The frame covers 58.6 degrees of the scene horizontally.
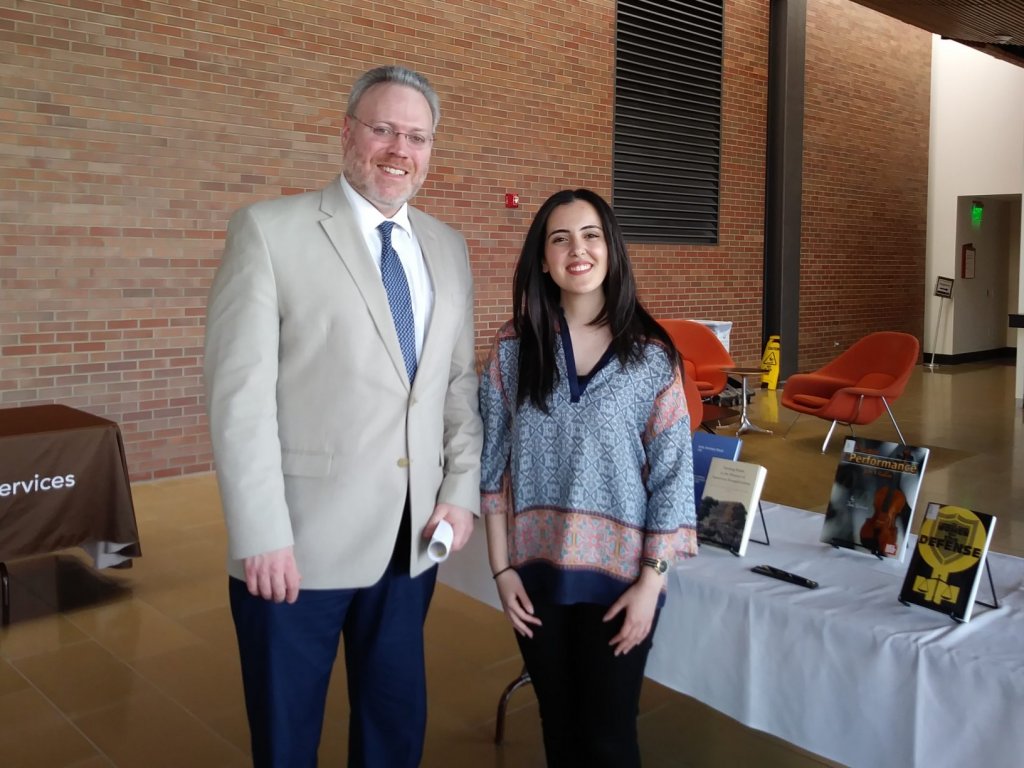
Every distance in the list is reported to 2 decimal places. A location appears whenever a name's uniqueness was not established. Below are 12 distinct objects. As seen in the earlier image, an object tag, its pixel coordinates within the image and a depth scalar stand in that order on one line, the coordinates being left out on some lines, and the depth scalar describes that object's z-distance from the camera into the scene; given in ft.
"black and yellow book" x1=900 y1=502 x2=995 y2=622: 5.74
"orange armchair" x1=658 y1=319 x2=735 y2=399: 24.86
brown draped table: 12.45
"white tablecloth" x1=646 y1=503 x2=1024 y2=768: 5.15
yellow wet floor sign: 31.99
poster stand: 43.34
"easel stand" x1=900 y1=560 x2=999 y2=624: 5.96
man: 5.33
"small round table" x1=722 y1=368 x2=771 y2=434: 25.08
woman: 5.58
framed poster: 43.84
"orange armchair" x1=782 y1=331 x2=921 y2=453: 22.79
